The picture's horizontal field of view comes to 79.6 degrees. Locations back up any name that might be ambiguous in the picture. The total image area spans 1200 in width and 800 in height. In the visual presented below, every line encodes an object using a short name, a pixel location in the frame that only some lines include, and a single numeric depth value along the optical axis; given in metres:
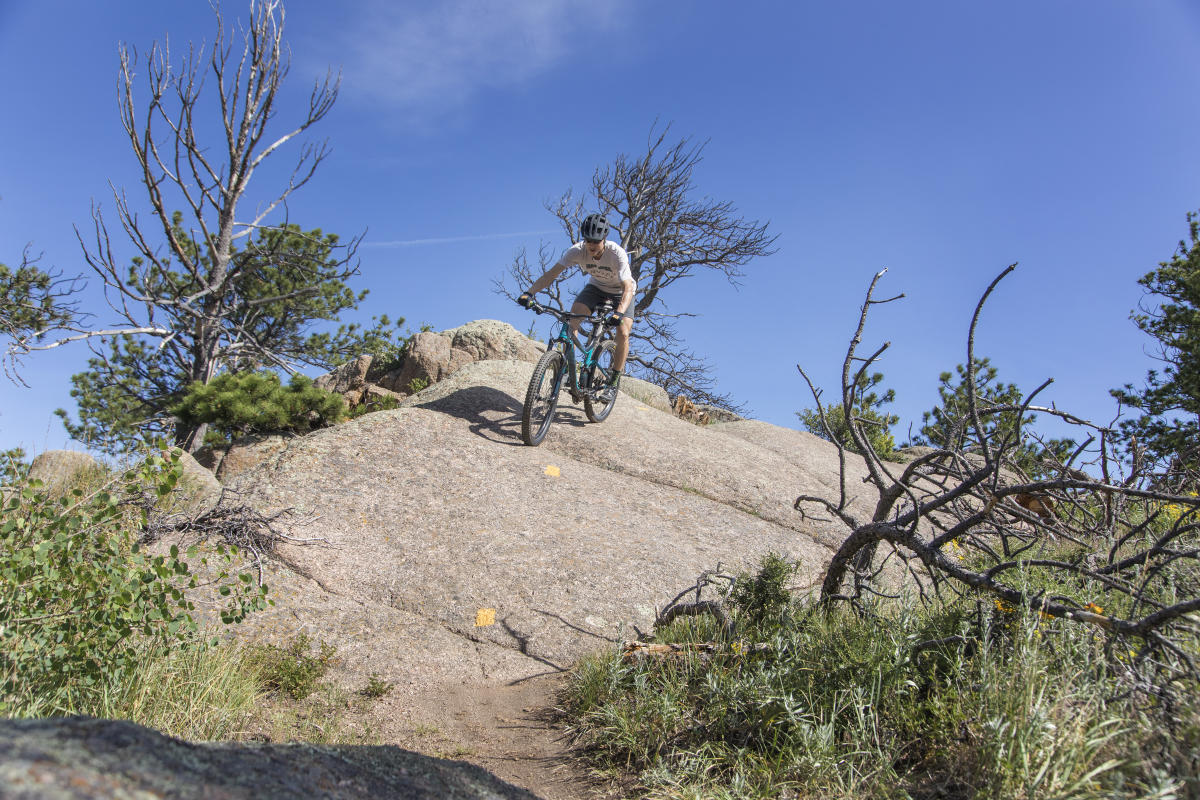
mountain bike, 8.09
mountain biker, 8.16
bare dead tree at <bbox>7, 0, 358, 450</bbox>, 14.28
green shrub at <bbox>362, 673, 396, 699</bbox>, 4.20
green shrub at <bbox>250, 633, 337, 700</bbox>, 4.09
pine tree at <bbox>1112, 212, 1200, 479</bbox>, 12.66
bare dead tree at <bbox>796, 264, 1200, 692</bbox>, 2.53
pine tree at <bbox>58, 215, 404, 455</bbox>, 15.81
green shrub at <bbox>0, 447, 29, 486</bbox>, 6.10
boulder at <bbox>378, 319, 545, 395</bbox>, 13.46
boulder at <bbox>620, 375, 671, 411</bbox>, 14.25
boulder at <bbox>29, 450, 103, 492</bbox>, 8.26
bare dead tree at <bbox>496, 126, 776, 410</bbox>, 20.64
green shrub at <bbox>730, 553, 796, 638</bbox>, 4.20
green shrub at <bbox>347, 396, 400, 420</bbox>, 11.32
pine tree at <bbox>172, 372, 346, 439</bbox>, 10.21
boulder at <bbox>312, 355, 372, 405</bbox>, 14.43
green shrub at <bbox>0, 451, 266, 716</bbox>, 2.85
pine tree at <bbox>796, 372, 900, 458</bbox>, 13.35
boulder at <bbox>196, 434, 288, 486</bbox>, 9.52
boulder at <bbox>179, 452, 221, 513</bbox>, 6.19
